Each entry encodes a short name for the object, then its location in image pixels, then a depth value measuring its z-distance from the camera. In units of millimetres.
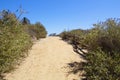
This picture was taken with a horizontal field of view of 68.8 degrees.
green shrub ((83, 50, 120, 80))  4314
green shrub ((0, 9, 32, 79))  4858
